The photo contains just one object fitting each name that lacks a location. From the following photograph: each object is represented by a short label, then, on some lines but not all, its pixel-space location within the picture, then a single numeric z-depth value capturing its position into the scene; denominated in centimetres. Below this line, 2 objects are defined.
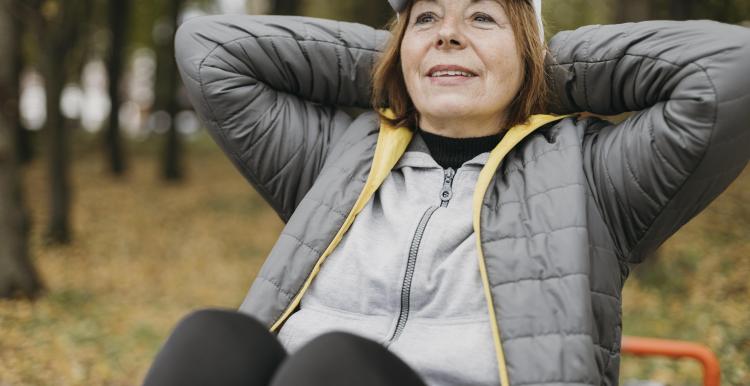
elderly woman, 188
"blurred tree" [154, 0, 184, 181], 1392
